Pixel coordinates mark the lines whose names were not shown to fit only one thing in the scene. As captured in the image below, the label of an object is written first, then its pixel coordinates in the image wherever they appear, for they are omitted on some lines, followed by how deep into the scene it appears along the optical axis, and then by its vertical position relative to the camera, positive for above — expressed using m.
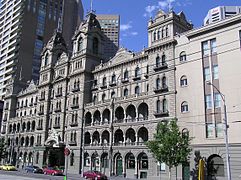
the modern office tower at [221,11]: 127.36 +63.24
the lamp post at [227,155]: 23.28 -2.01
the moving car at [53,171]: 46.37 -7.37
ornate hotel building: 35.38 +5.98
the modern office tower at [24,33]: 104.34 +42.55
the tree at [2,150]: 69.84 -5.25
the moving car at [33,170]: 50.75 -7.72
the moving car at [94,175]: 36.80 -6.40
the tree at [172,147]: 33.24 -1.79
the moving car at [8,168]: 54.96 -7.99
